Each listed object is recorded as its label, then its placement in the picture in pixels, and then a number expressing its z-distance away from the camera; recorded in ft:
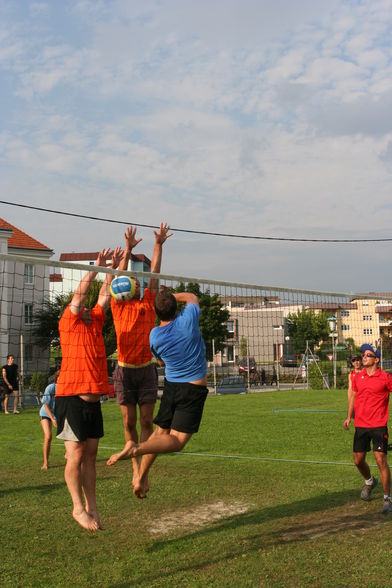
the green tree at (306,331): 144.07
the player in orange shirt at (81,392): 21.01
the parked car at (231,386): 122.42
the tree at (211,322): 183.58
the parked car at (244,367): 139.66
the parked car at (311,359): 130.04
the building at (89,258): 297.12
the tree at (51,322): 147.23
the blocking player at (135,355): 24.61
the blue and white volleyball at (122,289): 23.65
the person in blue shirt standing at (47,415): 38.01
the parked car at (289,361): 129.08
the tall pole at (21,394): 82.99
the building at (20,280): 136.87
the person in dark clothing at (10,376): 68.49
